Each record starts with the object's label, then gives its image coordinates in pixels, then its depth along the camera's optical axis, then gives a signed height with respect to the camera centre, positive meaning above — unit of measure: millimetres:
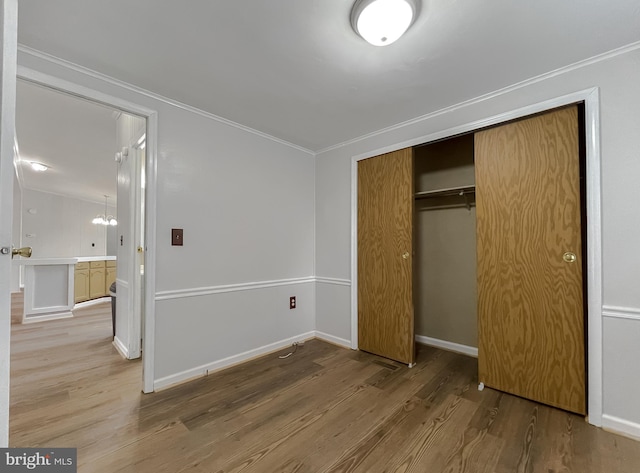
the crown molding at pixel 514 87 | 1636 +1104
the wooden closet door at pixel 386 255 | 2545 -170
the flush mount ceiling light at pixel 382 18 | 1274 +1080
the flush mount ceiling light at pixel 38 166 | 4715 +1282
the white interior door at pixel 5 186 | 816 +158
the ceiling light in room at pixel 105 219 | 7691 +541
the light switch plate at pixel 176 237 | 2206 +9
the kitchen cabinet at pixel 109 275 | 5945 -817
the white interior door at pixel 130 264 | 2697 -270
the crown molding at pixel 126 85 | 1649 +1103
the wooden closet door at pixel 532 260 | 1782 -154
